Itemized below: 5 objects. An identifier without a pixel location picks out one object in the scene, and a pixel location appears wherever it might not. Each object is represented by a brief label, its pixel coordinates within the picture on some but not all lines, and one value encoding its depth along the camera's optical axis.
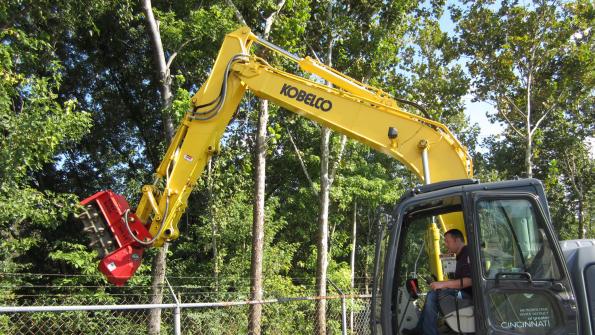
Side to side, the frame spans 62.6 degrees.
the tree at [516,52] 17.16
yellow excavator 3.57
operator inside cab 3.88
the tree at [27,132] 8.84
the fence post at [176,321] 5.72
